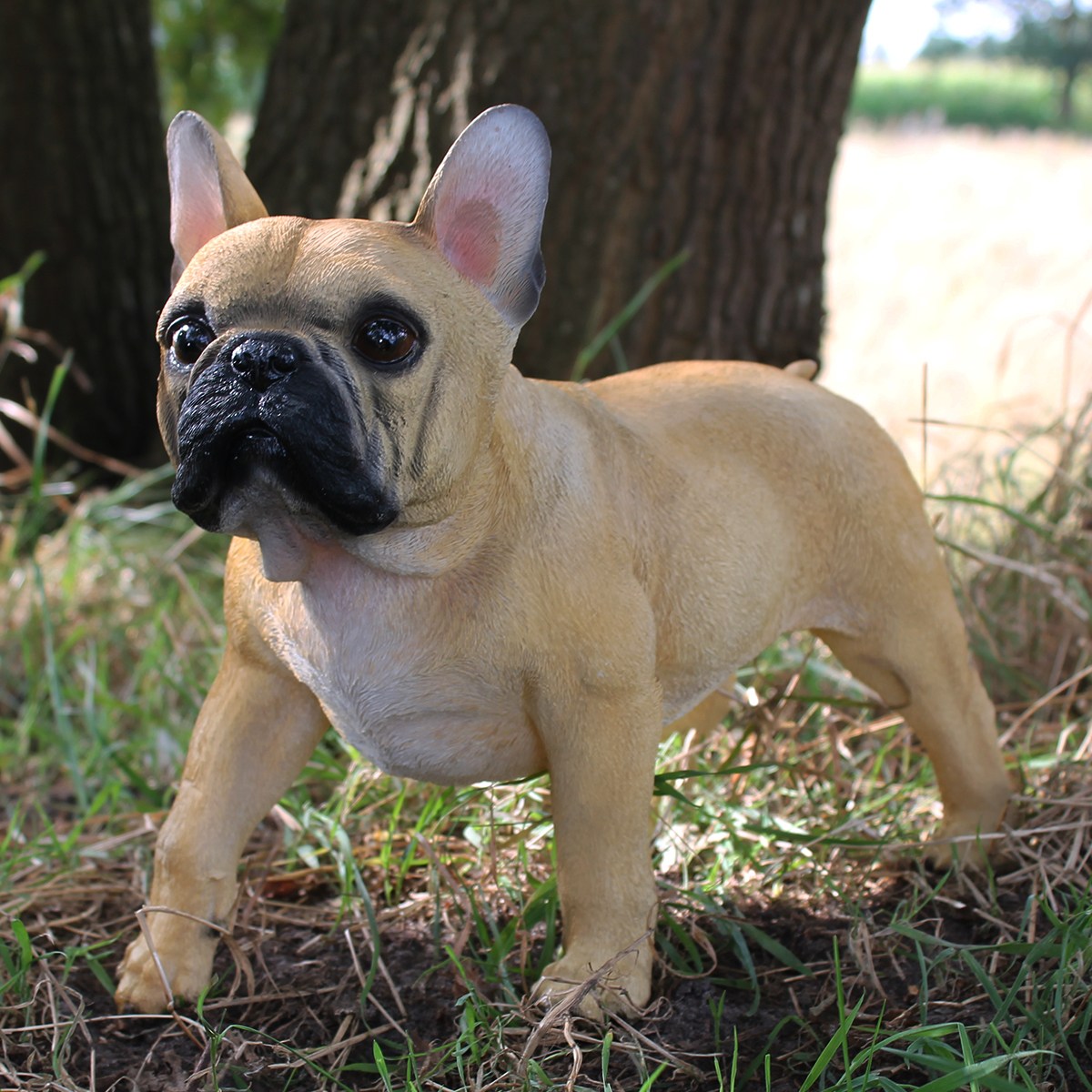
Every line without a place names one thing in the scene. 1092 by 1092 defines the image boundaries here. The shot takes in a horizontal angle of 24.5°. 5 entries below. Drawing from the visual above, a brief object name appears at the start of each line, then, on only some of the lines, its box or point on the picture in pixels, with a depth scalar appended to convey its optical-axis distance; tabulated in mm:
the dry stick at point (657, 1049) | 991
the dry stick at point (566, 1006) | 977
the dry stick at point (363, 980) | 1037
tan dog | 928
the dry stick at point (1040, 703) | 1222
